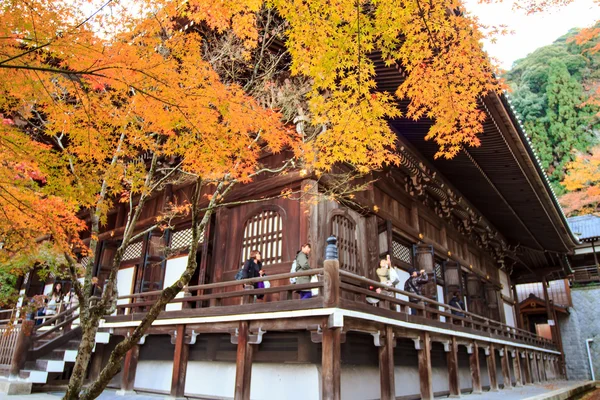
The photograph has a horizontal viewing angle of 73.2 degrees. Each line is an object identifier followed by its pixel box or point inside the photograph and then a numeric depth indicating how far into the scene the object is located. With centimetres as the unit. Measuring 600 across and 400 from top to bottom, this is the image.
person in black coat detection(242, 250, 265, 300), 786
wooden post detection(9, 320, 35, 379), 884
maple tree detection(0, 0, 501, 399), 530
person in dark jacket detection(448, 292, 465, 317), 1234
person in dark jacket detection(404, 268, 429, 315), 966
